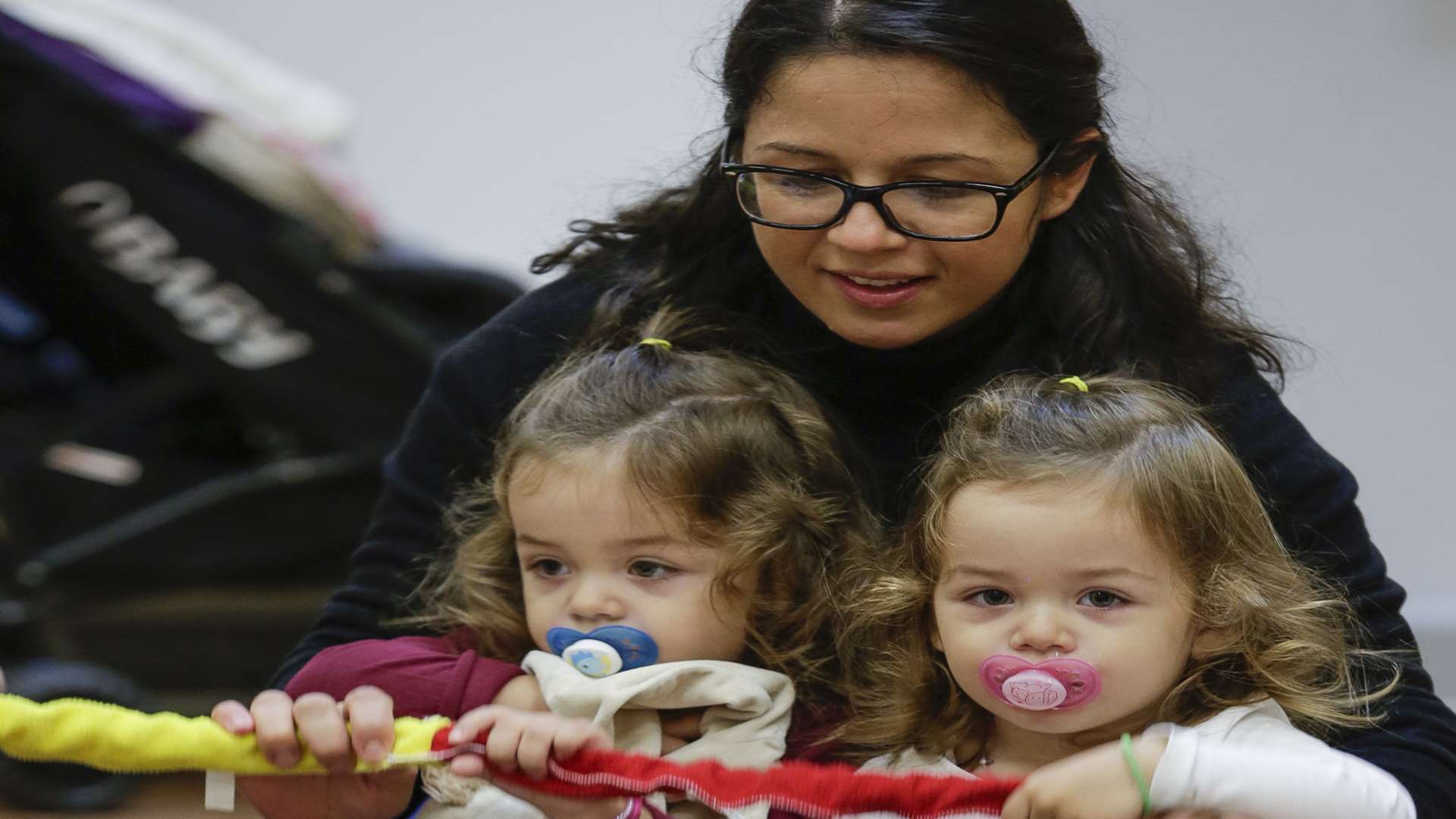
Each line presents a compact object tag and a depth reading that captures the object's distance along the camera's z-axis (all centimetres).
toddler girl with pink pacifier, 207
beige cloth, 211
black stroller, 267
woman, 211
